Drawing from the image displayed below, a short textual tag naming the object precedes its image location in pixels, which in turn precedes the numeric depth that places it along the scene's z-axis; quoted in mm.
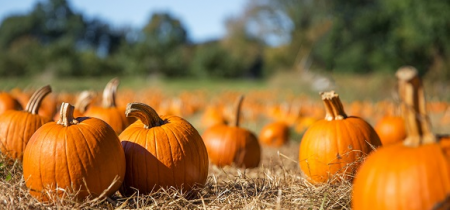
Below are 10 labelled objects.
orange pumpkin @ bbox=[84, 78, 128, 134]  4504
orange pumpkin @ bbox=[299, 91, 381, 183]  3396
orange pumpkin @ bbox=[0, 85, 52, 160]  3525
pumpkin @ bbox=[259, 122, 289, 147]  8055
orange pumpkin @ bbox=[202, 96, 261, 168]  5312
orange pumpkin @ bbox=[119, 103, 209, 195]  2900
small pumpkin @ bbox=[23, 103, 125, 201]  2627
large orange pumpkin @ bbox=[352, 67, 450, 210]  1910
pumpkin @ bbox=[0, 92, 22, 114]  4771
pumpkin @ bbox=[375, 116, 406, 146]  5637
